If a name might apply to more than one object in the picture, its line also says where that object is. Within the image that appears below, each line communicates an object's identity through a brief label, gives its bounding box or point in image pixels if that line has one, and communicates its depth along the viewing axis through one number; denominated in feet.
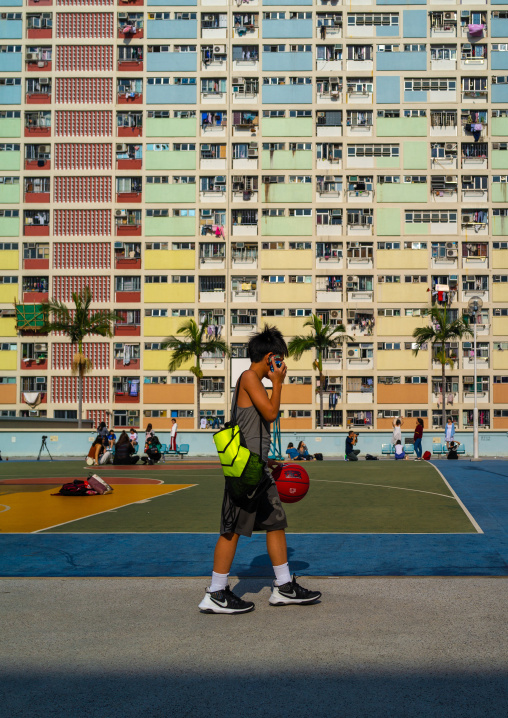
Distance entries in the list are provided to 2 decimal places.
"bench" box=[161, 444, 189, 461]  142.10
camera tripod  137.03
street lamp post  114.21
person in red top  125.70
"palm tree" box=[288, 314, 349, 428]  206.49
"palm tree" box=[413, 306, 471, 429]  209.15
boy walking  21.66
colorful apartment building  226.79
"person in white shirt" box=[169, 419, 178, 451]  144.46
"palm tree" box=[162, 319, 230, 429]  209.05
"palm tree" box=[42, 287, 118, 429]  197.67
